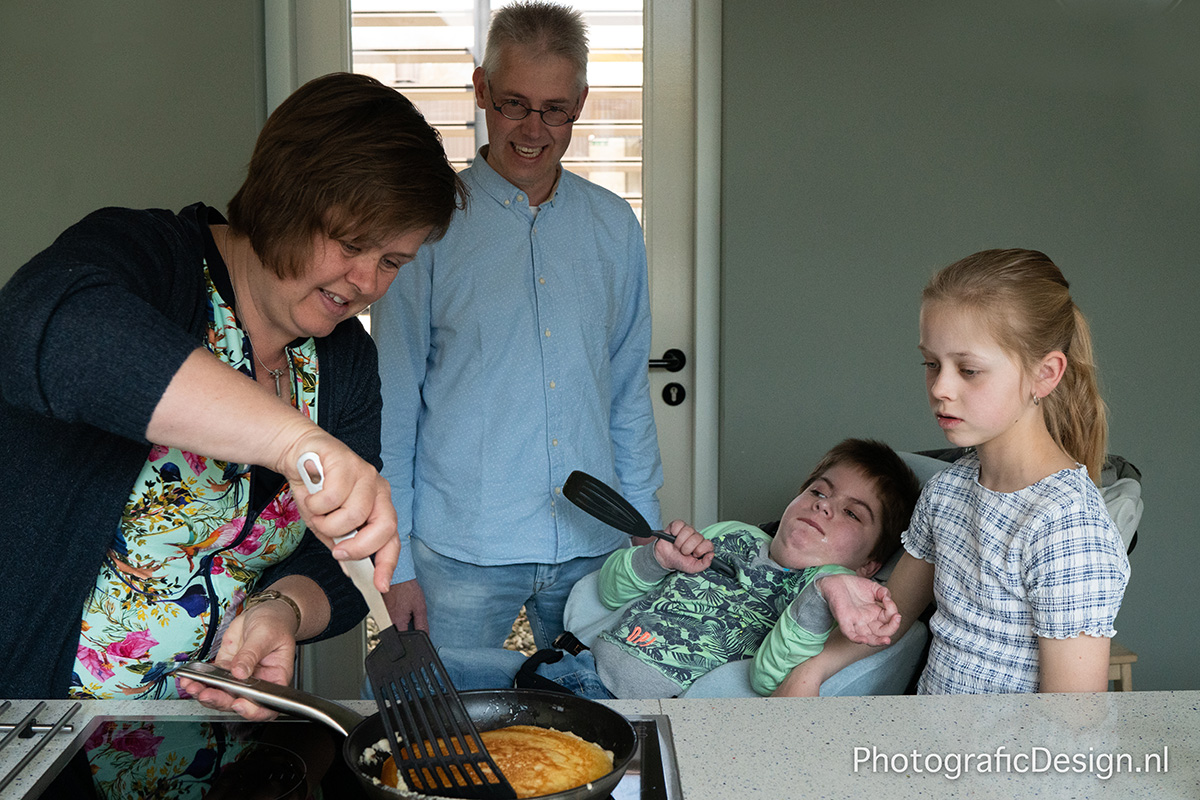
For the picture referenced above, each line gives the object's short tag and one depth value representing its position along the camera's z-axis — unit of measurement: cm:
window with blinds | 261
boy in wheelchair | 160
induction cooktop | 83
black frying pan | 85
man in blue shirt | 186
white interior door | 257
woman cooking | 78
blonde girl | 128
